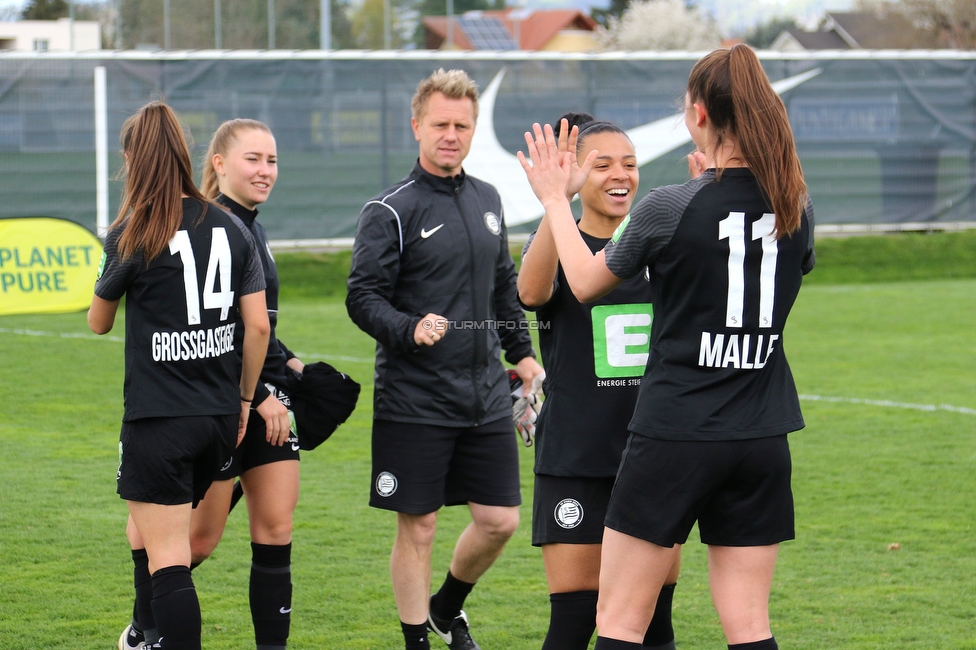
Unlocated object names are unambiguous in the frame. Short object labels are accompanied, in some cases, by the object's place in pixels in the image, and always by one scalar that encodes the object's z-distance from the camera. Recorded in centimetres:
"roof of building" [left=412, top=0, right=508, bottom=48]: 8200
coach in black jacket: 782
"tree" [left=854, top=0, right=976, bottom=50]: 8269
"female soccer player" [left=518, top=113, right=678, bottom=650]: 647
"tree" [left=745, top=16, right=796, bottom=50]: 16462
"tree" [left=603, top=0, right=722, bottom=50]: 12669
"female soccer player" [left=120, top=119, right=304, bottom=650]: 772
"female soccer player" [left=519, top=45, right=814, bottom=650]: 511
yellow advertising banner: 2530
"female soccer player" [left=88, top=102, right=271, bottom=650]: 648
